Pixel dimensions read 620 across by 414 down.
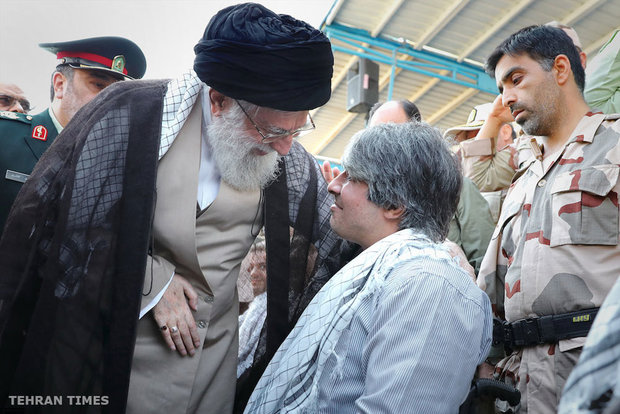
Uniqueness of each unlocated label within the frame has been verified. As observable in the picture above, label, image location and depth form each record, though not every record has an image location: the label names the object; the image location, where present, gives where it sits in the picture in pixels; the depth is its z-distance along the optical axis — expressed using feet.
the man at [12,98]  12.60
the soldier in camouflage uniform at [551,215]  6.29
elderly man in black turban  4.76
